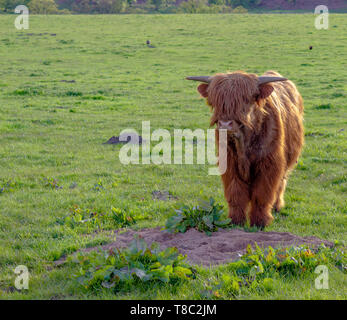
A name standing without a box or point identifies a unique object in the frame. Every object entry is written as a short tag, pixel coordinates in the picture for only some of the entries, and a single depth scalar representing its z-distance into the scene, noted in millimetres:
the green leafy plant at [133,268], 8133
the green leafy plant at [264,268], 7902
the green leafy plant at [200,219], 10562
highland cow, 9898
